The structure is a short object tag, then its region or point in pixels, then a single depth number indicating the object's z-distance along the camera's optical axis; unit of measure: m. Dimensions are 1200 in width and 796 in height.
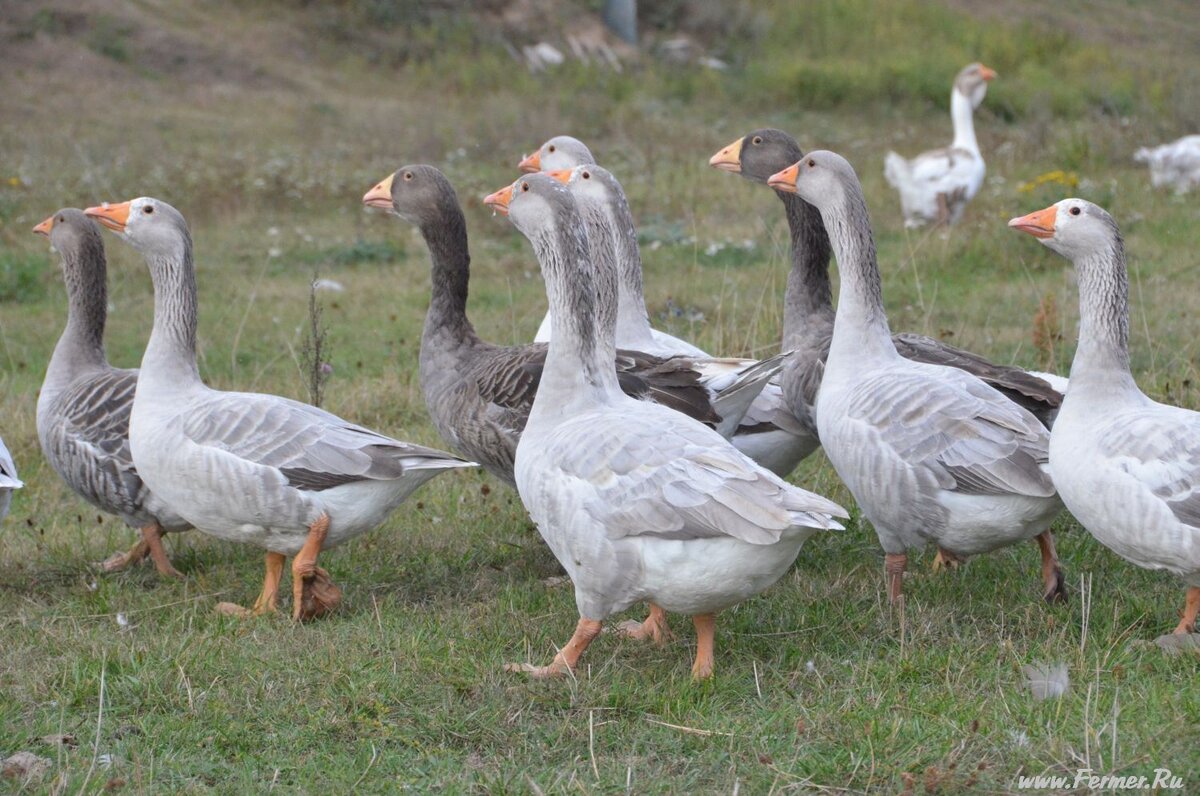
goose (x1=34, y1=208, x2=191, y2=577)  11.72
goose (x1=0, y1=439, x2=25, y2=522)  10.31
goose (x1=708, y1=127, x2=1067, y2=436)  10.93
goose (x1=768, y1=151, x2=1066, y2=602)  9.40
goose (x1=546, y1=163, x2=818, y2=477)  12.03
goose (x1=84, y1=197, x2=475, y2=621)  10.37
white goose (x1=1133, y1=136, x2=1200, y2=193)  26.02
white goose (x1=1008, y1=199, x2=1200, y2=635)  8.25
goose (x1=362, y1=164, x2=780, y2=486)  10.93
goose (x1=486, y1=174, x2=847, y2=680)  8.14
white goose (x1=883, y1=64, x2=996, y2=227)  24.70
